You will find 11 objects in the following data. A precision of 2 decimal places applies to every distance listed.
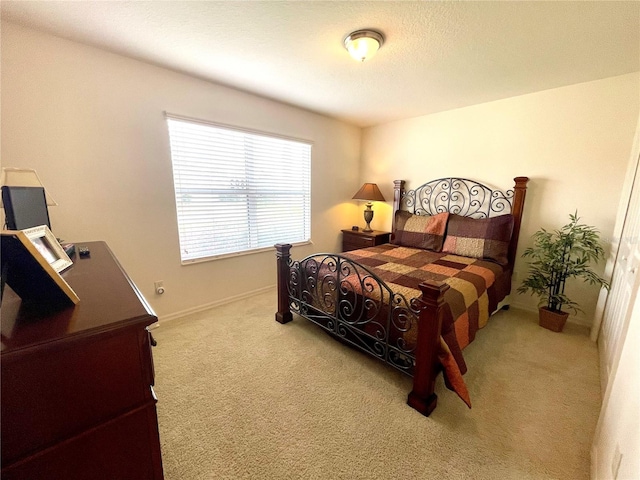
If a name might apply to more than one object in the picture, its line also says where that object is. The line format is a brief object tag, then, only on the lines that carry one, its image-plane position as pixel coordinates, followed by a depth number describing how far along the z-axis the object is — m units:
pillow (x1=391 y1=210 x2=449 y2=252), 3.11
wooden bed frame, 1.49
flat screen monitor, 1.22
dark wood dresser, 0.60
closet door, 1.60
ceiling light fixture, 1.72
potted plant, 2.38
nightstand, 3.78
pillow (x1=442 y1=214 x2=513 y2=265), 2.74
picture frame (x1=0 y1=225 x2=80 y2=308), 0.68
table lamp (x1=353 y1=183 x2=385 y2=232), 3.85
